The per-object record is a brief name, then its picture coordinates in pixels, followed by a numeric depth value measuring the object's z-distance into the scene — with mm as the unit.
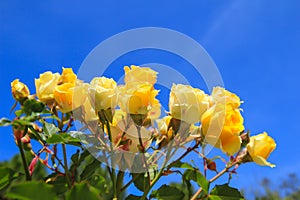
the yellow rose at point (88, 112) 681
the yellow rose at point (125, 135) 673
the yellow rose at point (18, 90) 703
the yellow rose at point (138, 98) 645
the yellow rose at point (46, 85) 710
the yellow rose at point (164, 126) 693
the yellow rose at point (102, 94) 649
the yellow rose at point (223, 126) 652
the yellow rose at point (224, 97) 678
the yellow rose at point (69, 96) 673
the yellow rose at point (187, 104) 662
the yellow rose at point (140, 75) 676
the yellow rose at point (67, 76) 723
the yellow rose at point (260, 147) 736
